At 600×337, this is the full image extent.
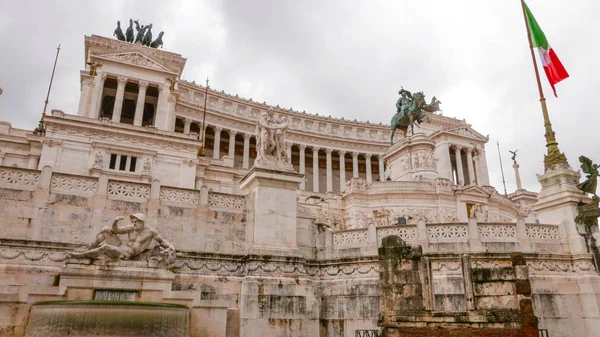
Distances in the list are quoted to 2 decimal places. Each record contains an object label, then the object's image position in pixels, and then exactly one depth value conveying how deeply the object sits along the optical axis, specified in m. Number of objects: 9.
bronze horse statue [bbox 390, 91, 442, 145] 47.25
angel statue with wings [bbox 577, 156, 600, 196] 21.03
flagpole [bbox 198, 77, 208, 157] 44.08
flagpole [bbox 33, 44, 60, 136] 40.30
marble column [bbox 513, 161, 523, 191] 66.10
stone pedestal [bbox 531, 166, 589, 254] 19.69
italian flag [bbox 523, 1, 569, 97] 25.97
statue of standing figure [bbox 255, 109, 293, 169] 19.30
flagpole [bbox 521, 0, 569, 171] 23.02
